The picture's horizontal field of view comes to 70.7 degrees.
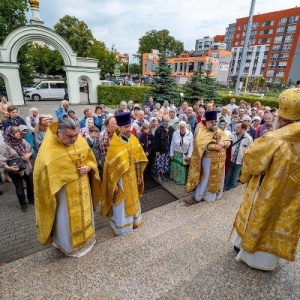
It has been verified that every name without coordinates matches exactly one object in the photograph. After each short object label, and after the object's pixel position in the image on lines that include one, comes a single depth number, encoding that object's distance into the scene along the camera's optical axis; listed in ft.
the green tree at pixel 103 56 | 132.77
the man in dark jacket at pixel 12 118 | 18.00
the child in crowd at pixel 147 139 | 18.37
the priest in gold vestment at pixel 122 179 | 10.36
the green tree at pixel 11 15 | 67.82
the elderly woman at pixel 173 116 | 24.30
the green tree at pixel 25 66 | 74.23
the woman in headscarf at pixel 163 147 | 18.62
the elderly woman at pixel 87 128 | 19.44
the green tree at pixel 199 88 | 47.83
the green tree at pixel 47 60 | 120.47
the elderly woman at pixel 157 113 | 25.66
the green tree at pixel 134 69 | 235.61
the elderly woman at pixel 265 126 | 20.08
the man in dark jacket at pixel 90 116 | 21.98
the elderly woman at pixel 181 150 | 17.80
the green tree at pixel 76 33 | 114.21
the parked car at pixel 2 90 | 65.10
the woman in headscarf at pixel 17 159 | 13.15
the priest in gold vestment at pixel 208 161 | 13.69
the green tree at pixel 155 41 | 191.83
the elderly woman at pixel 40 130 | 15.74
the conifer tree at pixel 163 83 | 47.50
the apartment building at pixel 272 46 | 186.43
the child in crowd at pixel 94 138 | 18.58
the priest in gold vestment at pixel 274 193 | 6.74
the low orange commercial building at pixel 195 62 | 165.58
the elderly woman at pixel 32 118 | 21.36
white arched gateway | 50.75
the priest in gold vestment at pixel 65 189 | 8.37
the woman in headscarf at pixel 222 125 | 17.14
